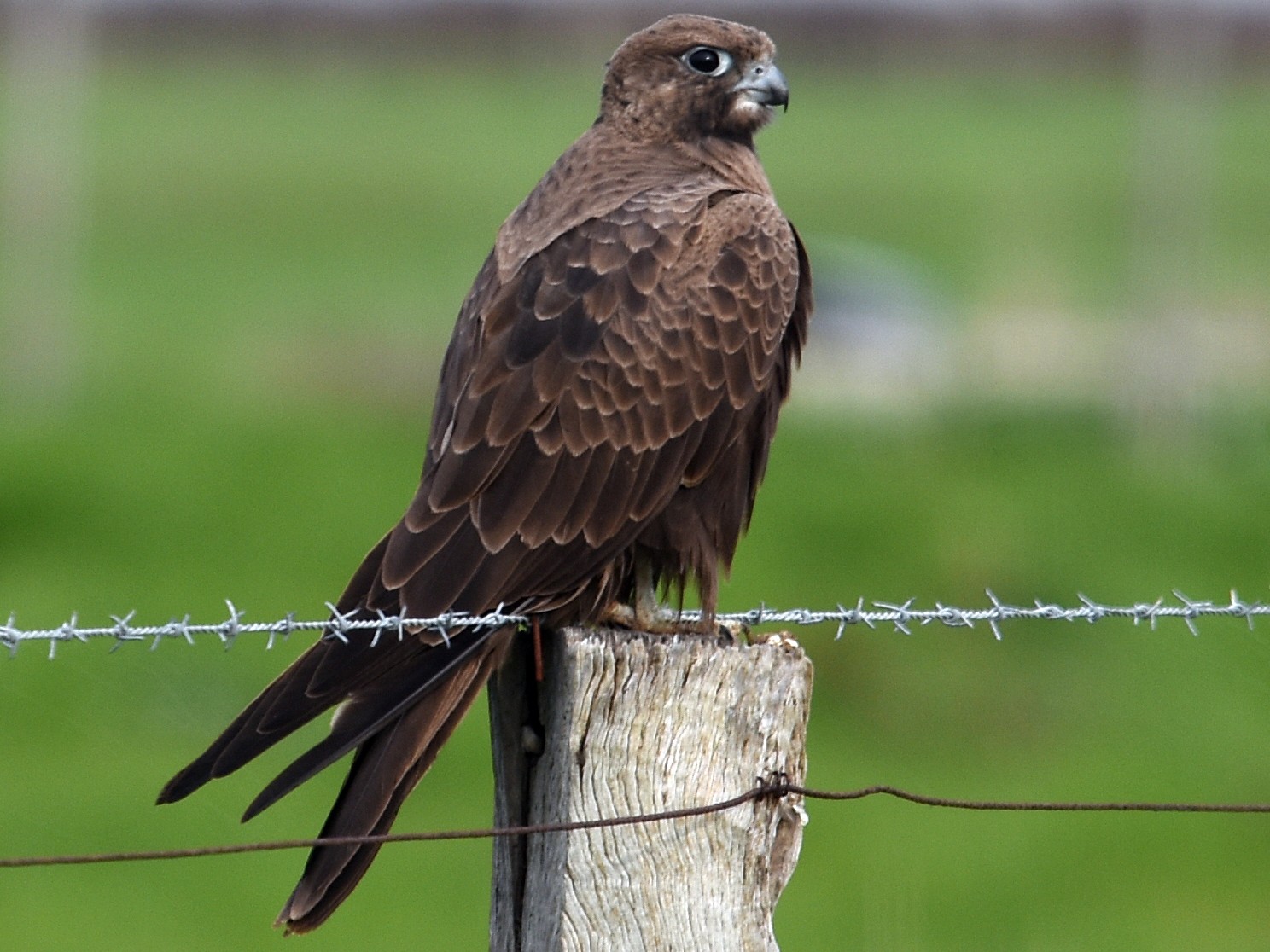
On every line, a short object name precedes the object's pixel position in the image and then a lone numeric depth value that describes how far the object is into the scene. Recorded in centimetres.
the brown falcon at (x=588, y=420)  841
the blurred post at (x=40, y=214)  4956
